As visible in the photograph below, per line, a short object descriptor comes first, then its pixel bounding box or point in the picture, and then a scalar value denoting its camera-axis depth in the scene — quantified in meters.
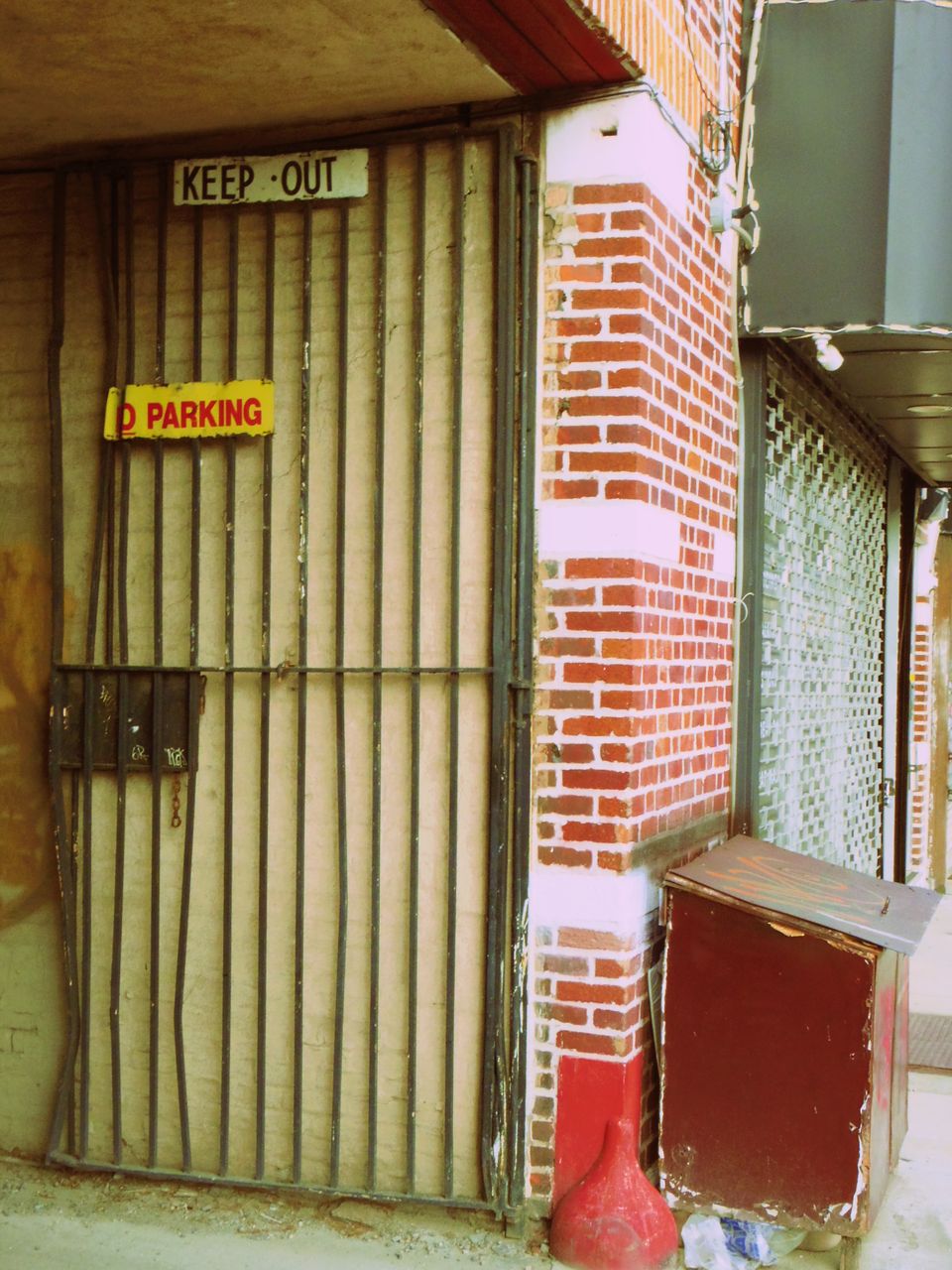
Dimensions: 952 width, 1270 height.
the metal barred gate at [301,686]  4.66
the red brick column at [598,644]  4.52
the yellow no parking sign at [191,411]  4.89
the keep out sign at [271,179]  4.78
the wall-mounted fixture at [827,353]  5.51
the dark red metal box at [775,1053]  4.40
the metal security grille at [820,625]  6.19
